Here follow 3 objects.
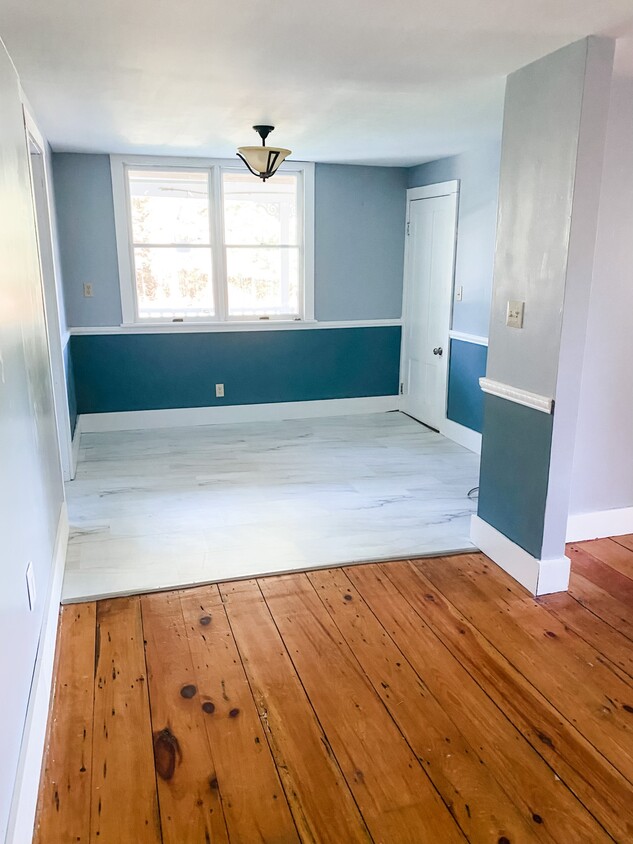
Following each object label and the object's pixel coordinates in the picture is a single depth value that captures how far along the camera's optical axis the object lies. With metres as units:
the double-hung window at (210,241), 5.09
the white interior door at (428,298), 5.05
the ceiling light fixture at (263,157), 3.58
